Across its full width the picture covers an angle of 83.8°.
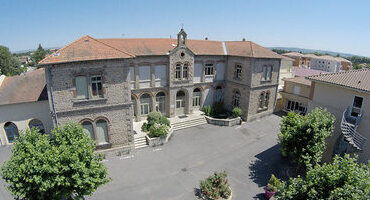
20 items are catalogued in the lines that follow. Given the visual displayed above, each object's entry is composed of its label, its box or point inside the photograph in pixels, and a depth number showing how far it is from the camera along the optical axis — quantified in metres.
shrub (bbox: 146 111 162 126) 22.85
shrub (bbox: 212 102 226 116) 28.53
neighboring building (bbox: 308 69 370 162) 15.07
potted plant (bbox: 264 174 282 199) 14.09
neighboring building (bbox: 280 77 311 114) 28.56
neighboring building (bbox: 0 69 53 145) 19.83
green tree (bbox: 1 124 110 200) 9.41
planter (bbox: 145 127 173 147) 20.89
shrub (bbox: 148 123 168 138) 21.31
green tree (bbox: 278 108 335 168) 13.88
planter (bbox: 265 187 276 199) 14.08
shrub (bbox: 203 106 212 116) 28.06
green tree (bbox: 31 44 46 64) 91.56
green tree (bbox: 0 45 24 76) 58.78
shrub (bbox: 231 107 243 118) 26.78
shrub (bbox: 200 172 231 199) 14.02
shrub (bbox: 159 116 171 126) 23.25
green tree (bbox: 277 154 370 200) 7.55
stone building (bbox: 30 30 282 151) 16.53
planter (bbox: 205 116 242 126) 26.23
